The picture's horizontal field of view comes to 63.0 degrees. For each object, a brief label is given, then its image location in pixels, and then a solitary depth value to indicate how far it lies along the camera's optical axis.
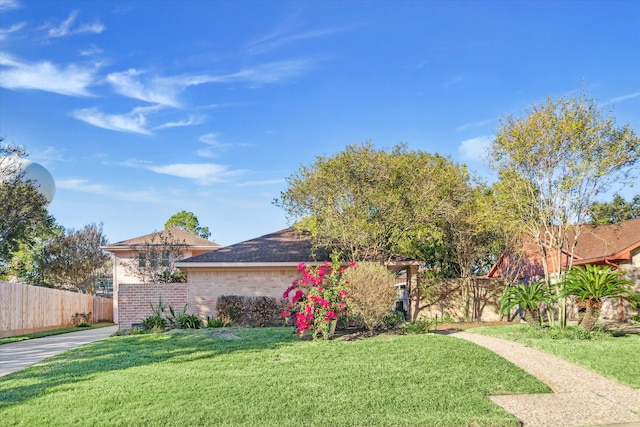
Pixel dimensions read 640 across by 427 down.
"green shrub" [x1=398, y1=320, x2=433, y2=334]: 12.91
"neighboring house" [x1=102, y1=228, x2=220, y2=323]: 32.94
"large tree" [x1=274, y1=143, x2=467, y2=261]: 16.97
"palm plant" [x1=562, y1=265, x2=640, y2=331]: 12.08
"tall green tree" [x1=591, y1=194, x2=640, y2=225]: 39.53
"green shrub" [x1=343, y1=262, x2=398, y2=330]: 12.23
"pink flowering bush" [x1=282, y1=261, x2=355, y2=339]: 12.05
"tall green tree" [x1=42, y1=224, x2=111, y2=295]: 38.56
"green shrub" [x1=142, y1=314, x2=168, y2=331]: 16.34
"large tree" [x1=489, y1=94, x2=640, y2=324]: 13.45
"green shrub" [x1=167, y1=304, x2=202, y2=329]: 16.34
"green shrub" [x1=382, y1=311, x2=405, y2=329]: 13.00
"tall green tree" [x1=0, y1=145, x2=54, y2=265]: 22.27
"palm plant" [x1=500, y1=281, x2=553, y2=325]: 13.21
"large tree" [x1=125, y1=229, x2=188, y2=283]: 31.45
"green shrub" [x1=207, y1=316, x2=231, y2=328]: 16.92
